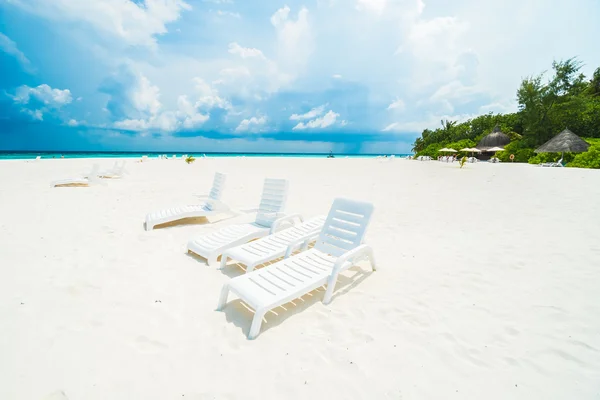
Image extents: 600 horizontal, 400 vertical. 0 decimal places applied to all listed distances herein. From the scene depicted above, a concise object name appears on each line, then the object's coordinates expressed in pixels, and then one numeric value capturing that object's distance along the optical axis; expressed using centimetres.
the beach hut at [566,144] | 2402
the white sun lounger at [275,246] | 393
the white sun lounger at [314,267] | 290
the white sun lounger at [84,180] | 1020
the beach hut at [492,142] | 3988
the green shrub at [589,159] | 2008
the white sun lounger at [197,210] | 581
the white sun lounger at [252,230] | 437
